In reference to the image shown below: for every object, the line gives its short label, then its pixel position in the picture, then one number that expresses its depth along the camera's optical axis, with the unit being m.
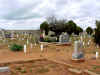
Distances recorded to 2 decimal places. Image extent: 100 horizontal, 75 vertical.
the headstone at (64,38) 22.64
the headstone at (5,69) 5.71
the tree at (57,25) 38.78
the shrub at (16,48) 14.28
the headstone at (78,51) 8.83
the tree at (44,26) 49.12
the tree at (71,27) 49.38
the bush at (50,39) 24.39
